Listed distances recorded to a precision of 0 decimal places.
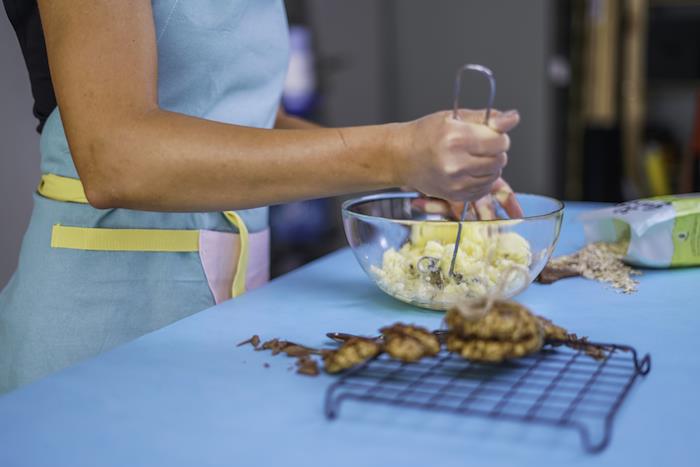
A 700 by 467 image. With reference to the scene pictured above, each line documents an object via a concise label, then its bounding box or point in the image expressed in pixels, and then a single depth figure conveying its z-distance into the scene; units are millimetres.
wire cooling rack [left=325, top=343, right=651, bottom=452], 647
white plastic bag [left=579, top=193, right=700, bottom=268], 1158
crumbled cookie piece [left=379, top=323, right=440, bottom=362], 744
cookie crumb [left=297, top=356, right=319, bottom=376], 781
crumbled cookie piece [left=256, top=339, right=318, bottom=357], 834
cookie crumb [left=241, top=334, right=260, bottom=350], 873
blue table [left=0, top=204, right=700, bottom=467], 618
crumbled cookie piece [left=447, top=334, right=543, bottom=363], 729
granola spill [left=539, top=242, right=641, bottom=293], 1124
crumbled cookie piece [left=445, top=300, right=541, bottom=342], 741
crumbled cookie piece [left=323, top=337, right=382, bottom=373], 766
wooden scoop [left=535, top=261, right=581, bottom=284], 1126
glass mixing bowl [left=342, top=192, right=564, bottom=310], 965
